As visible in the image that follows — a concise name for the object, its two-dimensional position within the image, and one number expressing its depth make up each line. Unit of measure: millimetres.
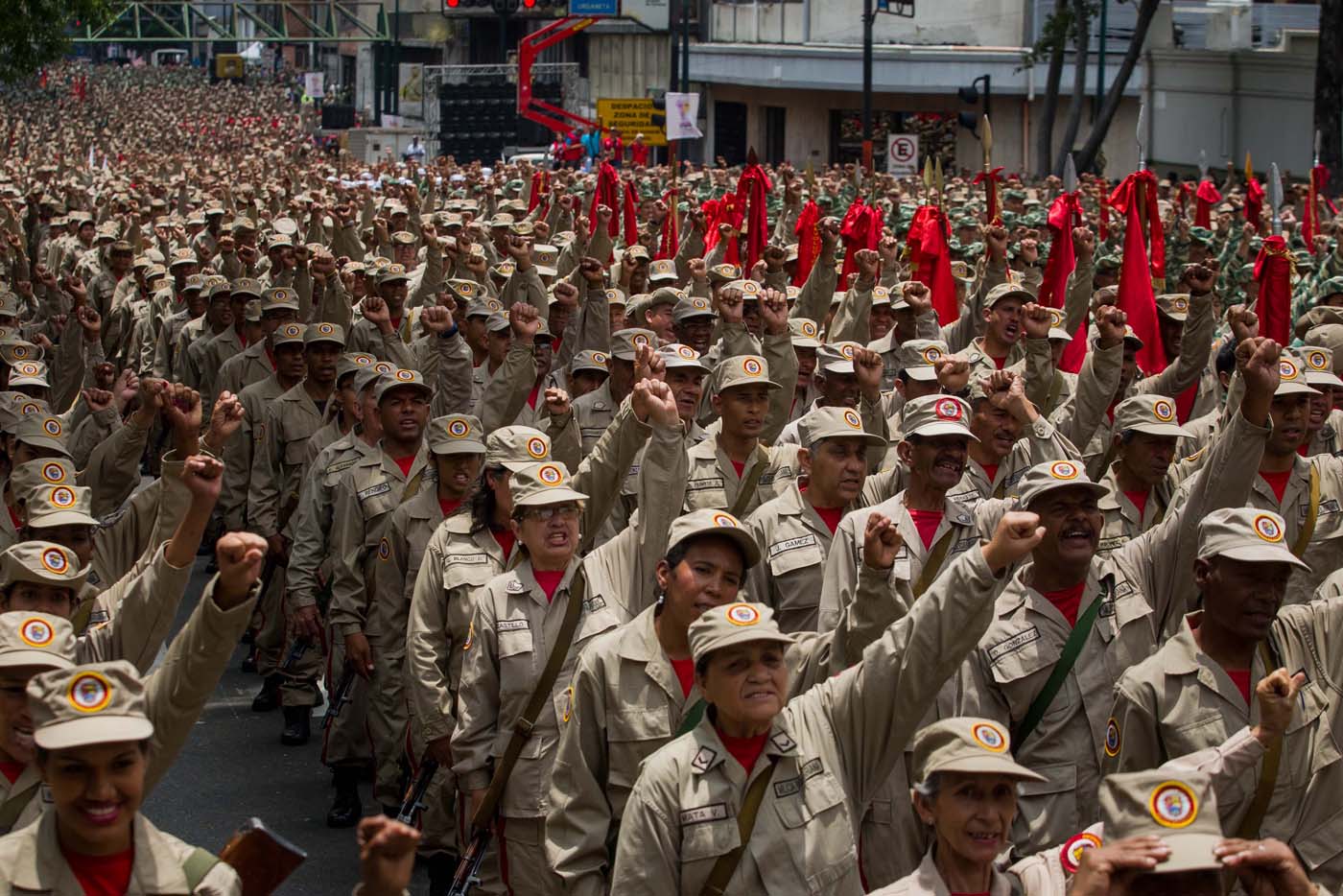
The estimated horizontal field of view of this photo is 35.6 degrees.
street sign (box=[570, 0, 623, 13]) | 51125
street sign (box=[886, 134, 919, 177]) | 28219
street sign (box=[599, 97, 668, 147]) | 38344
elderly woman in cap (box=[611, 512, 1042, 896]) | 5023
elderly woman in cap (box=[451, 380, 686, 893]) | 6926
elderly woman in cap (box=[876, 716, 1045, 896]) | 4621
